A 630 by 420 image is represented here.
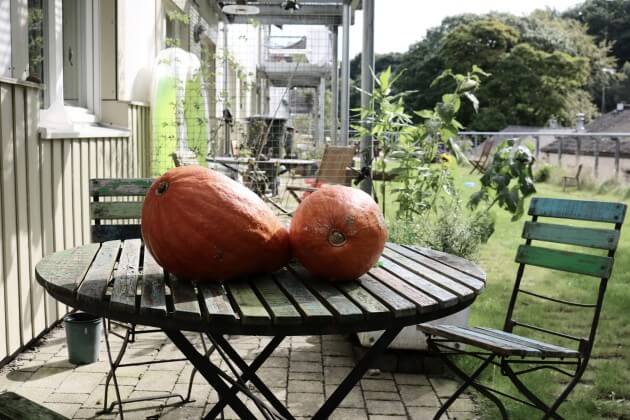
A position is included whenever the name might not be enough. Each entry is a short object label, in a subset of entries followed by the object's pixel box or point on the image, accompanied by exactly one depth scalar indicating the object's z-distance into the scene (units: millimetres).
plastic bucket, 3275
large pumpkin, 1572
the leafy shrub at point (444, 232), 4035
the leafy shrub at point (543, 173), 16250
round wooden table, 1414
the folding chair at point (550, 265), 2246
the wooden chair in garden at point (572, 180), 14695
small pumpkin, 1625
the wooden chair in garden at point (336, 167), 6262
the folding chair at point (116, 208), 3066
